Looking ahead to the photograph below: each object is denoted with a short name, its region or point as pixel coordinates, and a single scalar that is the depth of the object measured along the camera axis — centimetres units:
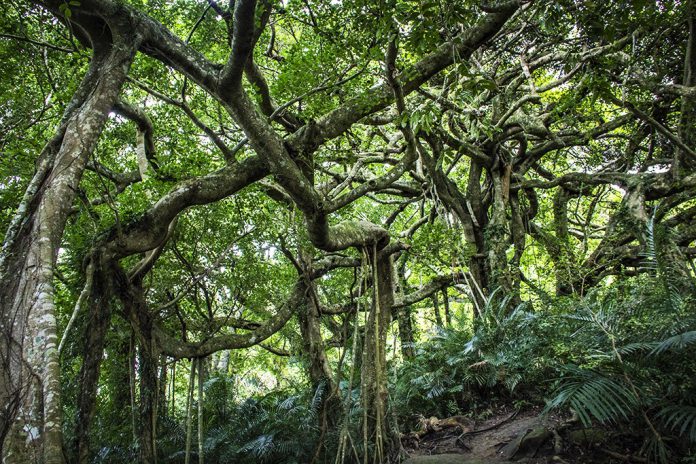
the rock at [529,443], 398
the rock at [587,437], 361
